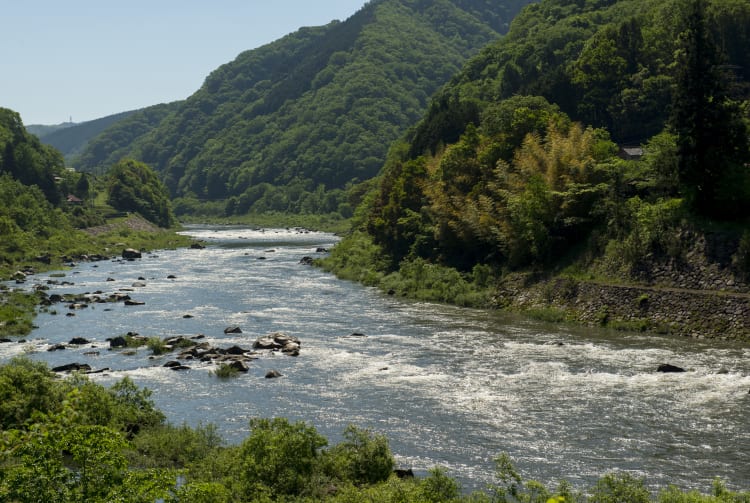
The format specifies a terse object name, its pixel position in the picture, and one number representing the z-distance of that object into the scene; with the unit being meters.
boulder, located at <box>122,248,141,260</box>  113.24
